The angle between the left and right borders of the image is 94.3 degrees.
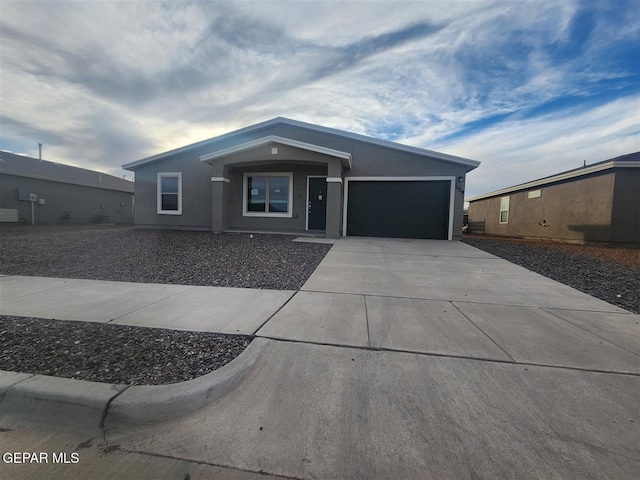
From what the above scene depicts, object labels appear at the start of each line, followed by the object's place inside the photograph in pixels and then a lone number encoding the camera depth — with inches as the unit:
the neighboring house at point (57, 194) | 712.2
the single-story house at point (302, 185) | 460.1
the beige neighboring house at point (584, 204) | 475.2
